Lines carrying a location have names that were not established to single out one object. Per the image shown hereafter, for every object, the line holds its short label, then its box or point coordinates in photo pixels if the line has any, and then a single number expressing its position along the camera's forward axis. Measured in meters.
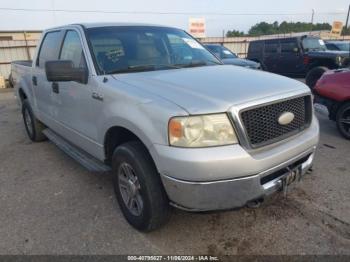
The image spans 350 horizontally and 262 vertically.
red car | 5.20
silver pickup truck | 2.22
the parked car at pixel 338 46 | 14.39
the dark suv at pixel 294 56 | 10.41
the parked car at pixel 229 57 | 9.65
